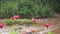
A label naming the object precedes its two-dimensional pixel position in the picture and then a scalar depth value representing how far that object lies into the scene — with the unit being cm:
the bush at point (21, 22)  984
